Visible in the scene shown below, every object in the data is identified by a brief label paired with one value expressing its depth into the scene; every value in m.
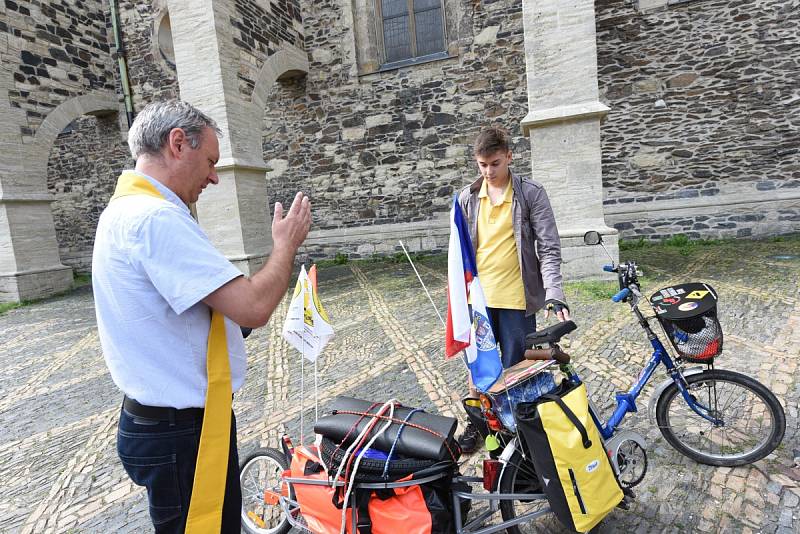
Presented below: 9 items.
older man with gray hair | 1.15
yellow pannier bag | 1.57
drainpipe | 11.07
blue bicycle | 1.86
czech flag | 1.97
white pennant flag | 2.27
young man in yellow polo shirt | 2.36
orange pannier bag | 1.58
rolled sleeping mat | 1.64
